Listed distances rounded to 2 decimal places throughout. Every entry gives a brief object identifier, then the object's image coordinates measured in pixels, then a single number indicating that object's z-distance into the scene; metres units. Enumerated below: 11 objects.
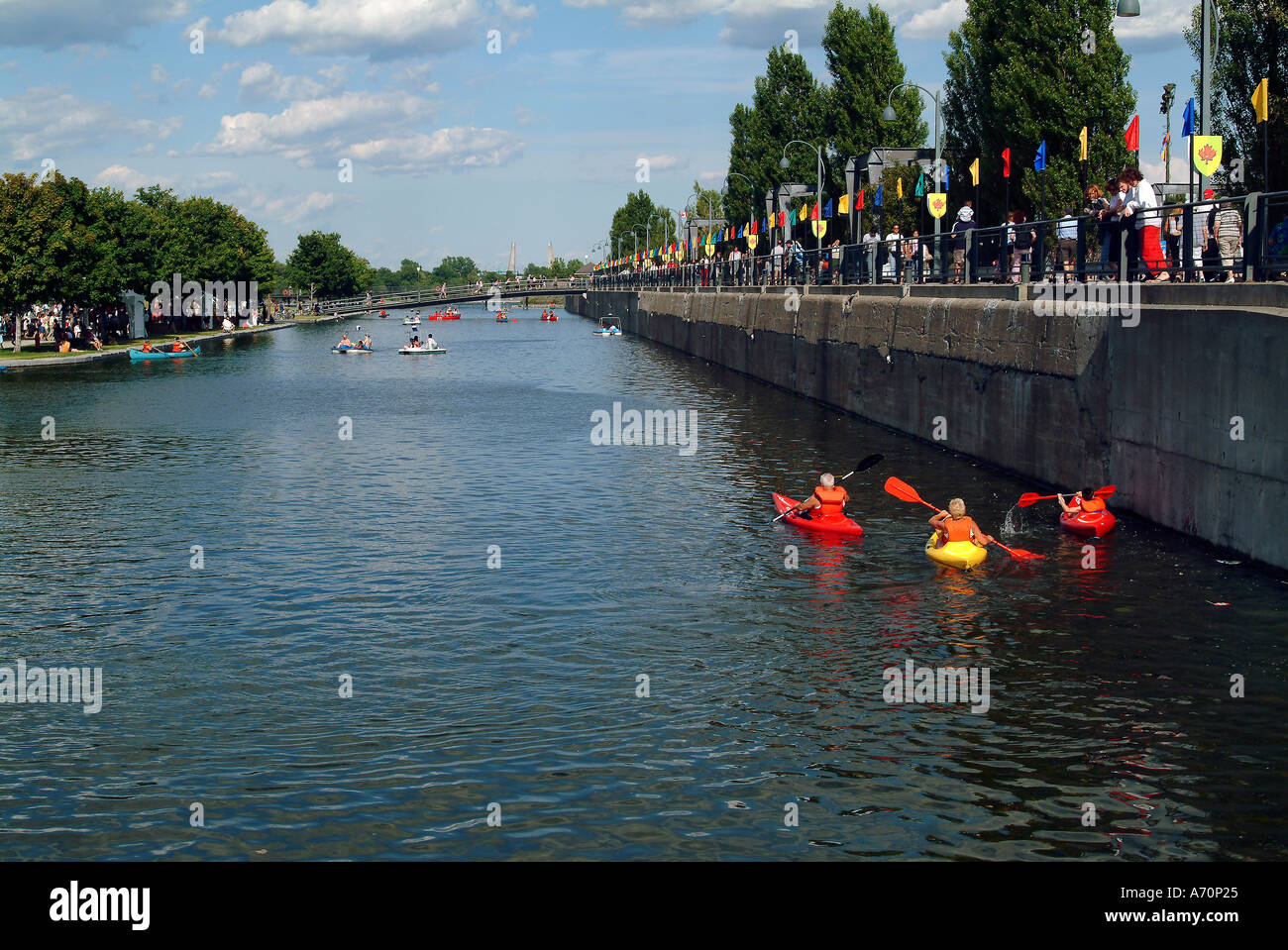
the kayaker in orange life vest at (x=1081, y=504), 20.23
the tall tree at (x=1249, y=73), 32.19
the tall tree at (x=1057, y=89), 46.34
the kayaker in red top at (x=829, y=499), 21.38
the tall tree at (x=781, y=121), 85.94
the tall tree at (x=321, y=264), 183.62
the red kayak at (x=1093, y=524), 20.11
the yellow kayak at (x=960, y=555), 18.70
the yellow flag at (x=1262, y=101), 21.88
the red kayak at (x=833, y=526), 21.28
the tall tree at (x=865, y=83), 73.75
